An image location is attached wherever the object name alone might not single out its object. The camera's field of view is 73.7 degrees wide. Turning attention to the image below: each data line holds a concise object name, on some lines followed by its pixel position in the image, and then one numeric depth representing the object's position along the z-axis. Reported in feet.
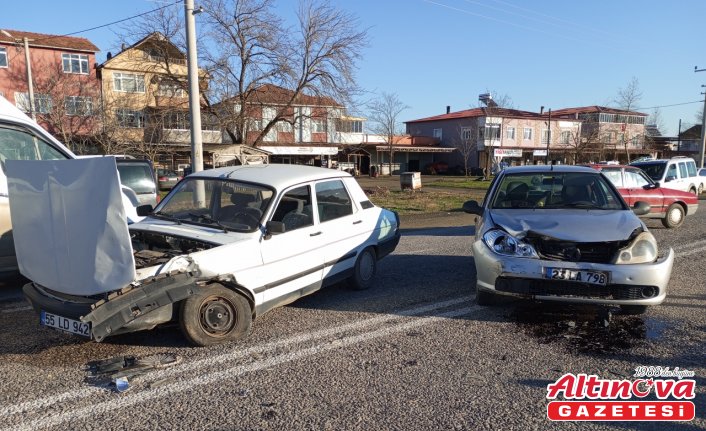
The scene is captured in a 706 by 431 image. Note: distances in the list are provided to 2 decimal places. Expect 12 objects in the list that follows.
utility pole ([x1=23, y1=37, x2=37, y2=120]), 73.17
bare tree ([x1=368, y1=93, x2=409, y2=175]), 173.06
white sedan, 11.86
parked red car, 38.14
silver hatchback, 14.51
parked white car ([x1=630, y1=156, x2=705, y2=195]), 50.47
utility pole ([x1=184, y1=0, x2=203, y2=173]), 34.99
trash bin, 84.12
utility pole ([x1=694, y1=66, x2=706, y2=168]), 109.70
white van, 18.25
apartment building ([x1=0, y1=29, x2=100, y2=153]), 89.25
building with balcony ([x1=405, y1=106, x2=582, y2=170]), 184.55
